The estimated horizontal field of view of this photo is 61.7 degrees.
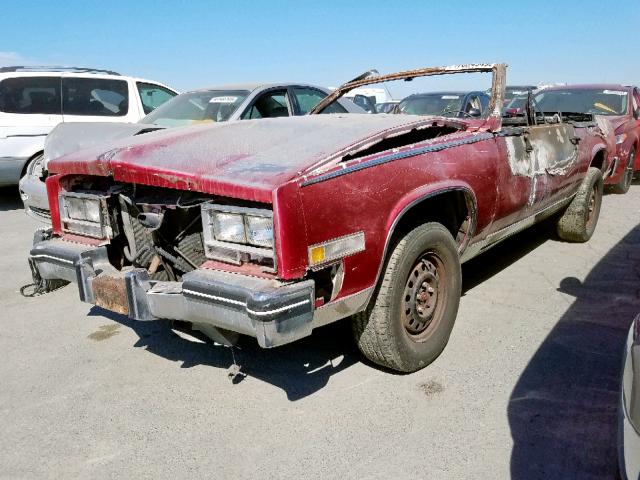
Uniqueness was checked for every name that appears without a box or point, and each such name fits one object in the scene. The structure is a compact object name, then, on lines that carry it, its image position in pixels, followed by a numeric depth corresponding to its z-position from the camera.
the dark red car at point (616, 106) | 7.31
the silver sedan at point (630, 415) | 1.58
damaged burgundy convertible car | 2.19
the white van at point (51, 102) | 7.37
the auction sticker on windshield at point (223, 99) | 5.95
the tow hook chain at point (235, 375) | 2.74
